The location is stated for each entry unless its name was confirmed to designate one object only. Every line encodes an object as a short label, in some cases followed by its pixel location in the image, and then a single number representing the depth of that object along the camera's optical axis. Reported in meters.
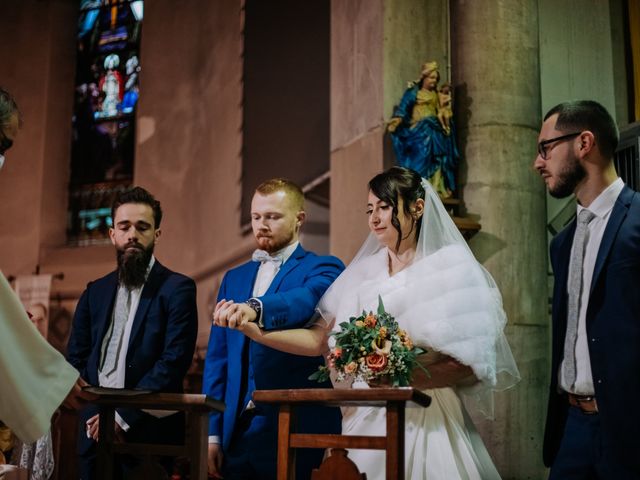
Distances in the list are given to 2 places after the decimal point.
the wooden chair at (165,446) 3.20
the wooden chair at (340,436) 2.88
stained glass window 10.39
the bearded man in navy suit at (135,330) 4.09
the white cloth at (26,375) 2.95
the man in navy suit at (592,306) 2.99
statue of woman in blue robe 6.25
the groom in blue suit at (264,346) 3.79
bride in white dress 3.49
